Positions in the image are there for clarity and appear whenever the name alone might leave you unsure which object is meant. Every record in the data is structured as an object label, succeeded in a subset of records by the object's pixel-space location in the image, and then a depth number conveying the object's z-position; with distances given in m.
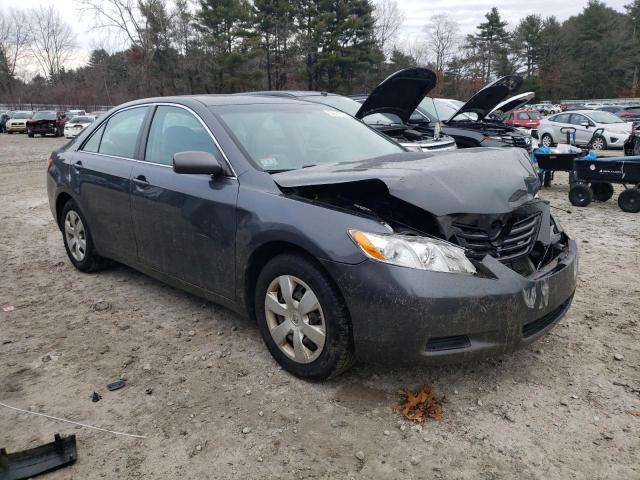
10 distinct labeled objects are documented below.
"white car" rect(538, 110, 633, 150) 18.11
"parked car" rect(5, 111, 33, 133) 33.75
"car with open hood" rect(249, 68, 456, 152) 7.66
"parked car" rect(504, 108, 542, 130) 23.38
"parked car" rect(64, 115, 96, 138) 27.36
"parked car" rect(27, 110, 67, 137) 30.31
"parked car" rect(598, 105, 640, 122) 24.16
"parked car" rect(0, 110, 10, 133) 36.09
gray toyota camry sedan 2.68
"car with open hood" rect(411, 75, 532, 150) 9.70
